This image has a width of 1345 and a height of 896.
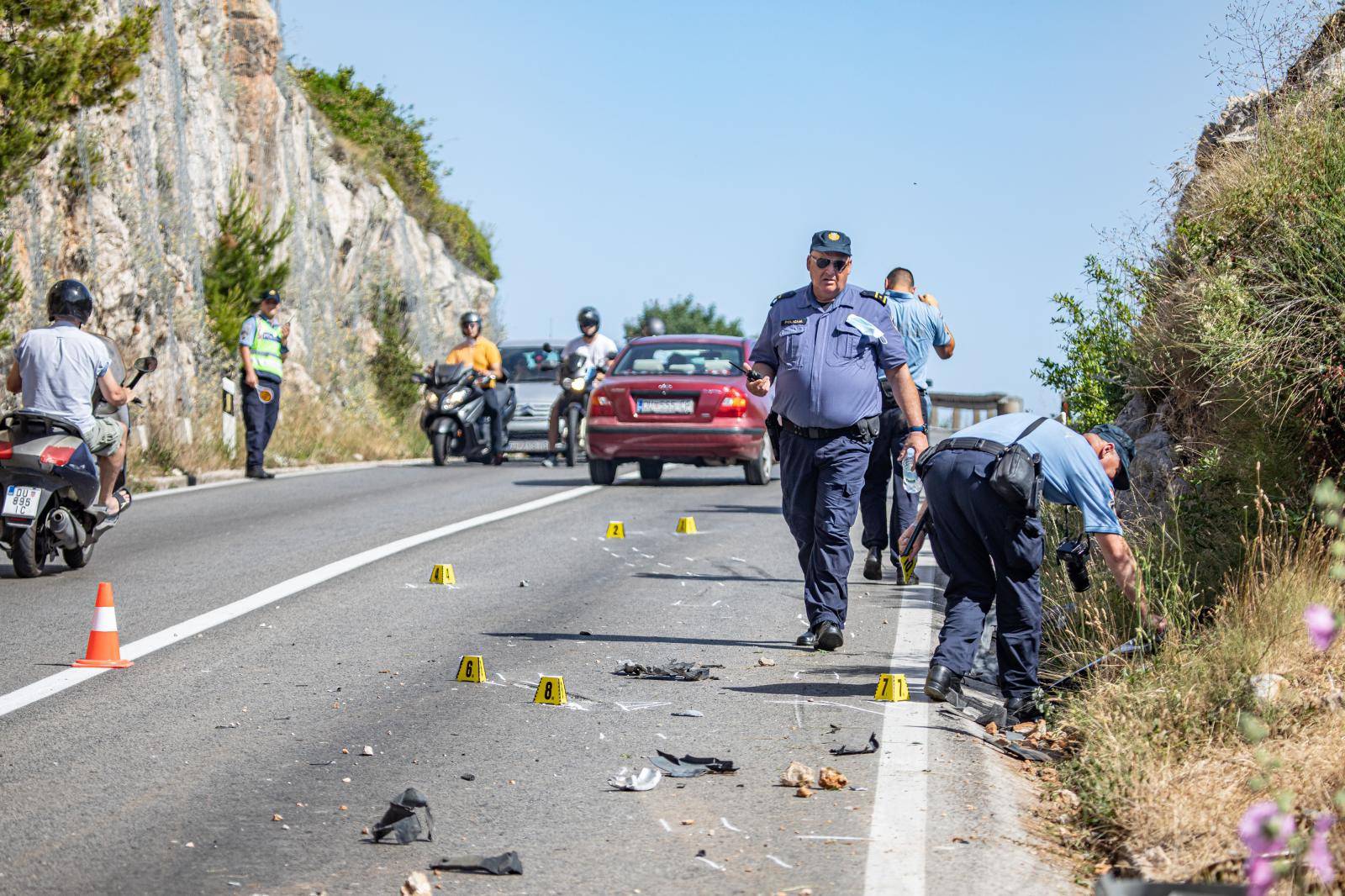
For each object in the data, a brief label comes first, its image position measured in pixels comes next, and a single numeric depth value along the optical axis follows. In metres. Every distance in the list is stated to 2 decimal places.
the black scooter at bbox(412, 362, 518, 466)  45.00
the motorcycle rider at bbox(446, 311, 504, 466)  45.34
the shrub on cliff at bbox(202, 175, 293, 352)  50.62
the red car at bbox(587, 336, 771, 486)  36.12
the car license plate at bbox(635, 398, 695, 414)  36.31
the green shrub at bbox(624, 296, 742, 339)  157.62
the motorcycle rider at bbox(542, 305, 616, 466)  42.66
